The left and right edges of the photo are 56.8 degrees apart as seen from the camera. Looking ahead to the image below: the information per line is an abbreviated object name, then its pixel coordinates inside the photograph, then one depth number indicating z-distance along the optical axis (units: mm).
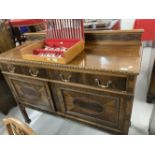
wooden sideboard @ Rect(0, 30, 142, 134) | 868
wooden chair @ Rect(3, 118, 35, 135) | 648
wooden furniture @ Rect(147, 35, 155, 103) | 1520
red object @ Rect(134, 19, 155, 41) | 2554
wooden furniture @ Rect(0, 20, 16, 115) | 1606
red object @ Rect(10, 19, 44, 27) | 1663
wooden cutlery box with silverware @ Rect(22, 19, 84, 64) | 1010
